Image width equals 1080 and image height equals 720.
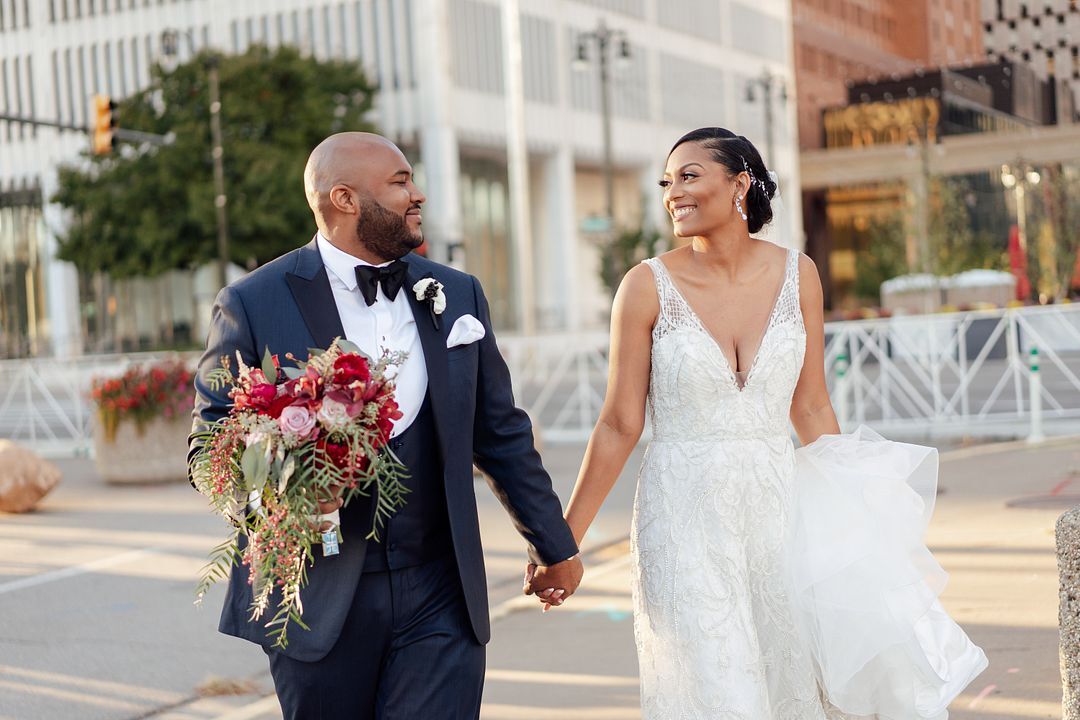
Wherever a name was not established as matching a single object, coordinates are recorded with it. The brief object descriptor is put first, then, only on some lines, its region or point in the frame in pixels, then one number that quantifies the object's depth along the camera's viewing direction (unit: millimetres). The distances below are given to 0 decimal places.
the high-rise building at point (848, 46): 79562
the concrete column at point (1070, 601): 4043
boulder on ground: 12617
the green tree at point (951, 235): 37219
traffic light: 26792
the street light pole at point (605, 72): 33969
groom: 3480
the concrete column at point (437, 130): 48000
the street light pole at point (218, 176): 32906
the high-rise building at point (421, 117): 49031
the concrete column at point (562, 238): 54438
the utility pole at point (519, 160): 45656
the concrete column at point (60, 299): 53969
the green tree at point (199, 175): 41562
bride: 4059
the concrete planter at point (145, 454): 15164
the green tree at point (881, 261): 44312
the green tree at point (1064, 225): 38094
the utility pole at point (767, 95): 47750
